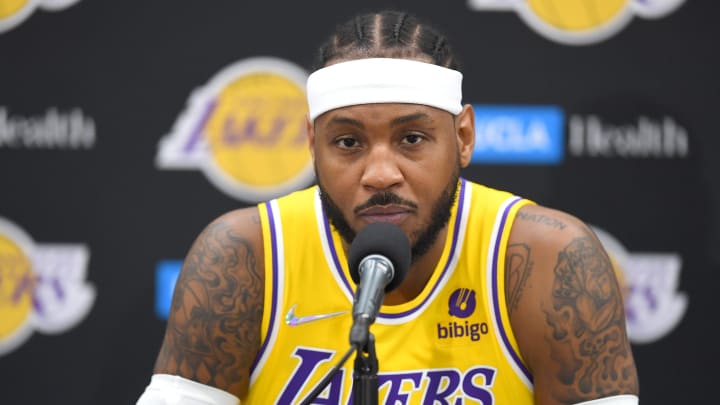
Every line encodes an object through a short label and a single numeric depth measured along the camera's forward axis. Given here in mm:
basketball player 6491
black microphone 6193
